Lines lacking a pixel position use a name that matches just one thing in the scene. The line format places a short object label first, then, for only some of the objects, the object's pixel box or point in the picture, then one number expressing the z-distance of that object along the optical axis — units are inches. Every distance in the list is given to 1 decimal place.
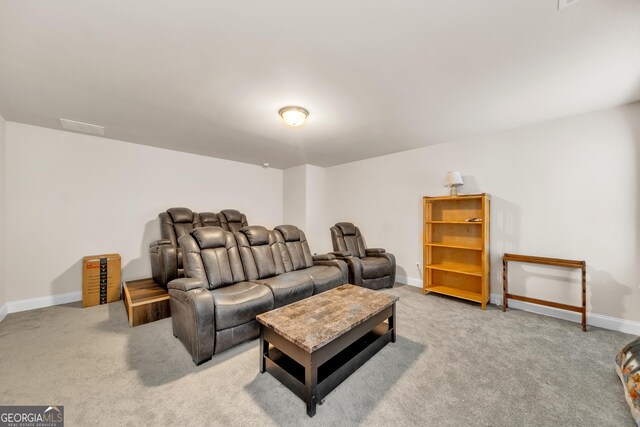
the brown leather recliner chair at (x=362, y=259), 148.2
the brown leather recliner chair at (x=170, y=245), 128.5
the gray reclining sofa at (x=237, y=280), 82.0
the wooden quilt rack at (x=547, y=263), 105.0
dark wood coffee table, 62.3
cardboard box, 128.0
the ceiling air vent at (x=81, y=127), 121.0
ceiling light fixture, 103.0
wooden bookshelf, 131.6
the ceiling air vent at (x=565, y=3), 53.3
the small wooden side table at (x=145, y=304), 106.8
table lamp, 139.5
